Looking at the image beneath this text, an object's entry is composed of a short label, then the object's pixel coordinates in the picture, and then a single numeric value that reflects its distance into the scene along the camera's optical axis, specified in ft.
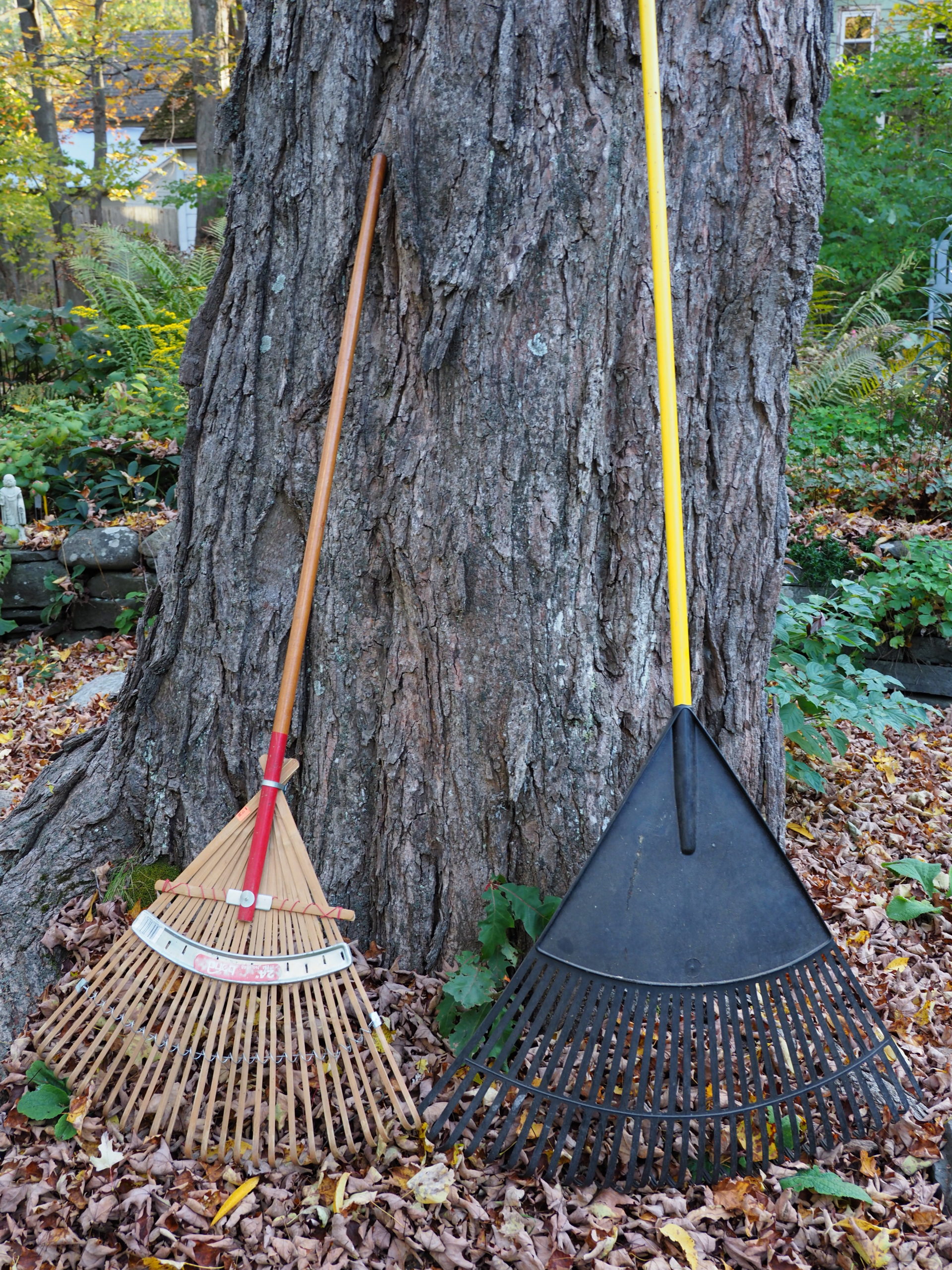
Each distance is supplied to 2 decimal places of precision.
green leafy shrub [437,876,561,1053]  5.91
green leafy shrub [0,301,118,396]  21.03
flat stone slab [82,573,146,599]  15.39
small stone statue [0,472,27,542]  15.62
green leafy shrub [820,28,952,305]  30.63
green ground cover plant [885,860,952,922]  7.61
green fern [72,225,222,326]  21.85
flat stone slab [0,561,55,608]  15.39
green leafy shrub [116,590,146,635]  15.01
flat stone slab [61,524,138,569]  15.31
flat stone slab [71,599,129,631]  15.49
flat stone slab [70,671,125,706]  12.66
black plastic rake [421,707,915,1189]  5.01
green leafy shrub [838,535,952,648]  12.50
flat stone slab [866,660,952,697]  13.41
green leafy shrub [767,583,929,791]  8.61
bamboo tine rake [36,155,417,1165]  5.41
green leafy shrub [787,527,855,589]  14.17
